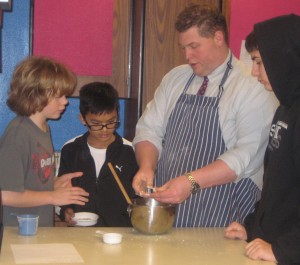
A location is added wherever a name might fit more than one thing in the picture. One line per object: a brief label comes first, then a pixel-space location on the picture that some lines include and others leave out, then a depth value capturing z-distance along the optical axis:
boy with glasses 2.67
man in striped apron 2.17
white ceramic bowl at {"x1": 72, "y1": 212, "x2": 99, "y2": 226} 2.35
